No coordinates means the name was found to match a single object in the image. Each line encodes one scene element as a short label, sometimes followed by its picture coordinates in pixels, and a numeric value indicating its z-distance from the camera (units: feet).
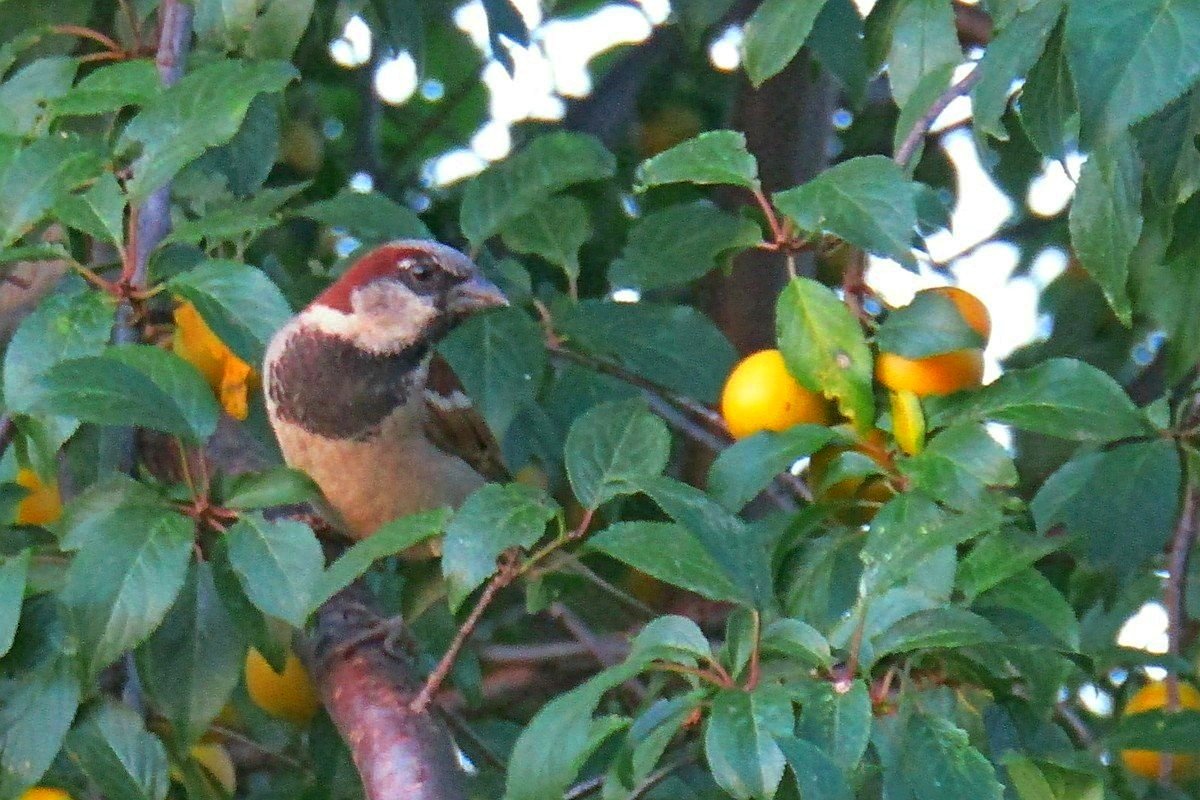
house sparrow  19.19
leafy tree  10.10
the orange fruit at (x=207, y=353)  16.35
